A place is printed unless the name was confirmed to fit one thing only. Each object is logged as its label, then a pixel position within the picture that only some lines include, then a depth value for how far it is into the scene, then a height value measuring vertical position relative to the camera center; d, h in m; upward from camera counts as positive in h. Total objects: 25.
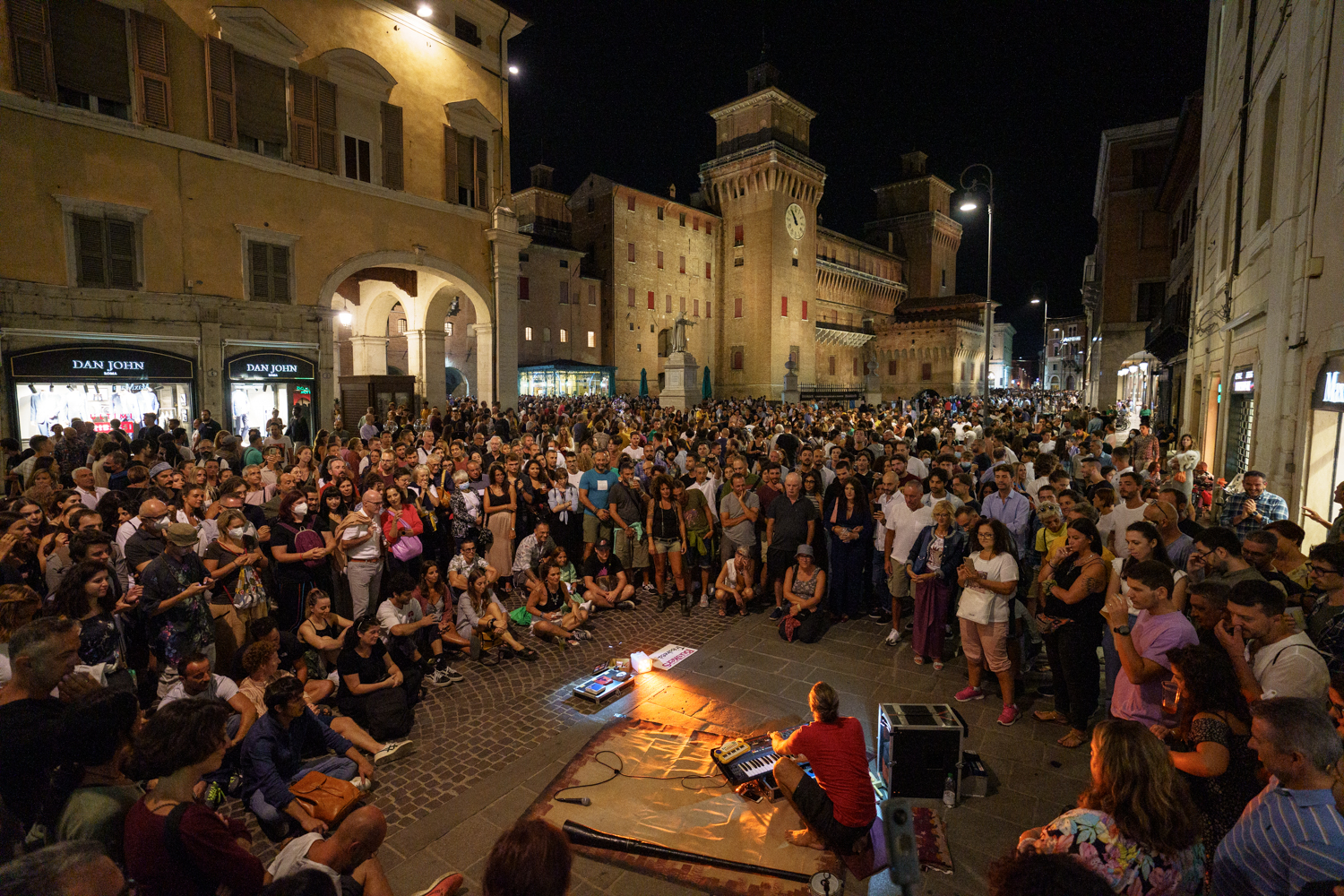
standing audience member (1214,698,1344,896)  2.21 -1.49
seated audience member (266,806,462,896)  2.98 -2.25
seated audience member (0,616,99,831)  3.13 -1.67
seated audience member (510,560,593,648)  7.07 -2.58
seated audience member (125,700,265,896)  2.61 -1.85
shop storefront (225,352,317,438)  15.07 +0.24
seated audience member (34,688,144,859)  3.08 -1.83
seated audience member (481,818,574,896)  2.07 -1.59
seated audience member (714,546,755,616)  8.02 -2.34
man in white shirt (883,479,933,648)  6.88 -1.42
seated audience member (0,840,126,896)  1.86 -1.50
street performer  3.72 -2.36
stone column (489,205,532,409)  20.48 +3.15
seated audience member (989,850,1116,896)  1.67 -1.30
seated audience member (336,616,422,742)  5.13 -2.52
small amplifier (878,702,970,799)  4.09 -2.33
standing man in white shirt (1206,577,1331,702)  3.04 -1.25
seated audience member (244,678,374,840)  3.96 -2.46
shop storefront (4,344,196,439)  12.17 +0.21
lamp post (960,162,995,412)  18.30 +6.34
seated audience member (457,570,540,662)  6.74 -2.41
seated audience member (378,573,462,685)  5.75 -2.14
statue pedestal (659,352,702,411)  22.70 +0.85
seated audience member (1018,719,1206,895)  2.32 -1.61
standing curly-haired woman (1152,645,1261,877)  2.89 -1.59
